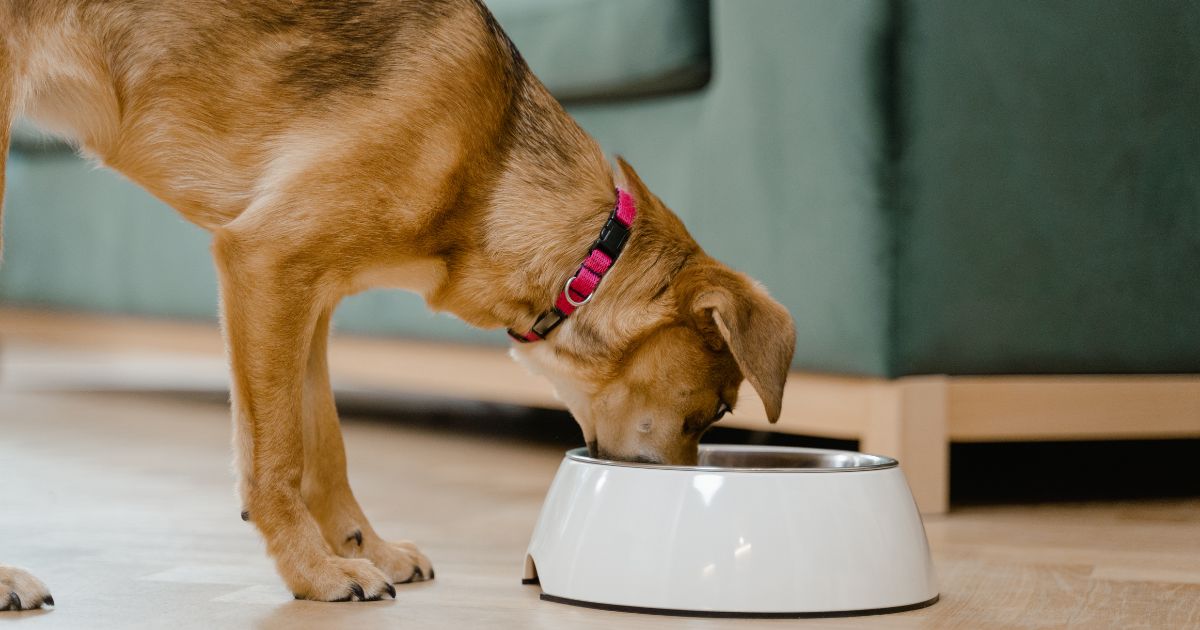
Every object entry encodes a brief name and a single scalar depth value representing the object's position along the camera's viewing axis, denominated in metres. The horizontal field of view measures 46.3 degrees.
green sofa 2.62
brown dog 2.01
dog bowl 1.78
